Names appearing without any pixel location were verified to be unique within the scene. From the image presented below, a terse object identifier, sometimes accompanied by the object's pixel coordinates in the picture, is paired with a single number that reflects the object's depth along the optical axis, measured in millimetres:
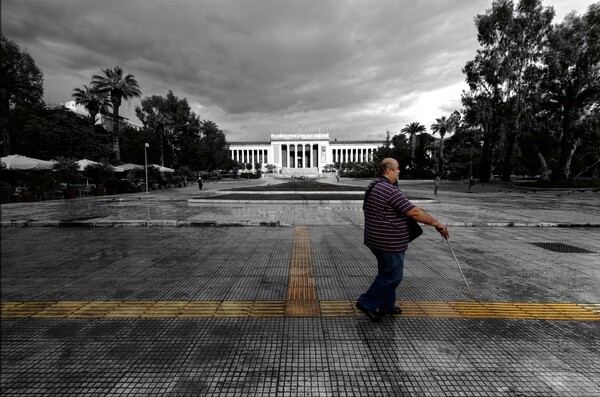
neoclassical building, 100438
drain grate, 7049
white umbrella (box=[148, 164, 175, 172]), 29825
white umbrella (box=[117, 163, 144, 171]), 28473
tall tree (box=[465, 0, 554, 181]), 30766
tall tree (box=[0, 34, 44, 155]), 26828
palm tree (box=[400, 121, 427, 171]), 69012
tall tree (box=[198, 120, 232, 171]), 48666
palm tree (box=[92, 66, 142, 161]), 32656
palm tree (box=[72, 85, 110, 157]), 34941
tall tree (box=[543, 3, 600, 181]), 26922
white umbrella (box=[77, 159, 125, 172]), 22220
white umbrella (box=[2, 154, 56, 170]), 17589
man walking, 3322
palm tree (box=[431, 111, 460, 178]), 55031
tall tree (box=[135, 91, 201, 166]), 43438
